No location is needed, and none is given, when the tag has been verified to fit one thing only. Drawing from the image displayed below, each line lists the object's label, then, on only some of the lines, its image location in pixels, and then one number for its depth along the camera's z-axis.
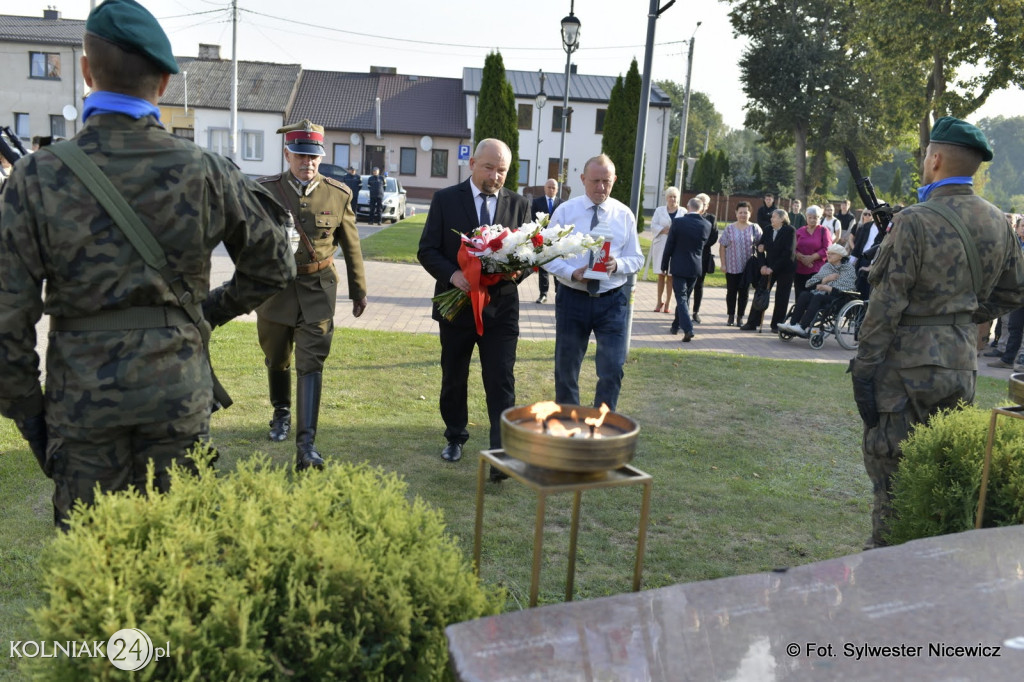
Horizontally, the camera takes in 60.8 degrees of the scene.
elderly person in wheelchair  13.96
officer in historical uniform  6.05
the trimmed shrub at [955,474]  4.26
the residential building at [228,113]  54.97
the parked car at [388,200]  32.41
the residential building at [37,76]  52.16
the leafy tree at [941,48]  27.53
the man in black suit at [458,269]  6.13
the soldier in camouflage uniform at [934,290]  4.47
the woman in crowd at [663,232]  15.37
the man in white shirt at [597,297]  6.54
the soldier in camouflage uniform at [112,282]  2.75
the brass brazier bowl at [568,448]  2.53
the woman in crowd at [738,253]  15.23
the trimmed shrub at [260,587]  1.98
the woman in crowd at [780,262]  14.96
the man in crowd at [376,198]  31.38
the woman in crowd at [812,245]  15.49
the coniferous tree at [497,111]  30.73
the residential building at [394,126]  56.34
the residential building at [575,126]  57.66
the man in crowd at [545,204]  15.94
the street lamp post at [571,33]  21.38
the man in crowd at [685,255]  13.65
